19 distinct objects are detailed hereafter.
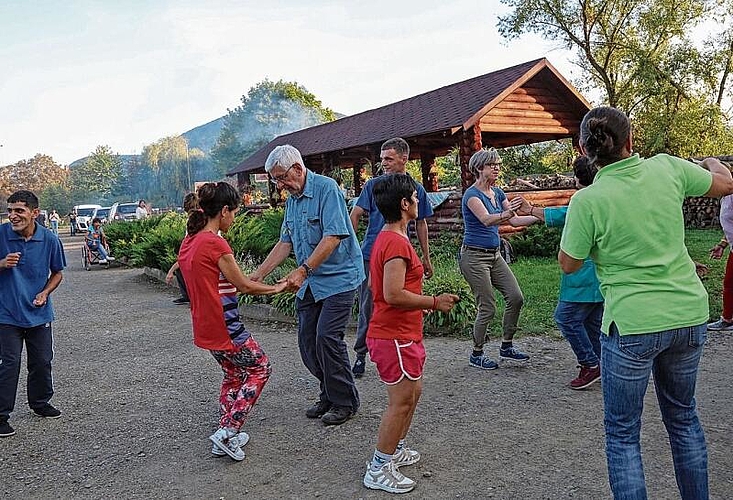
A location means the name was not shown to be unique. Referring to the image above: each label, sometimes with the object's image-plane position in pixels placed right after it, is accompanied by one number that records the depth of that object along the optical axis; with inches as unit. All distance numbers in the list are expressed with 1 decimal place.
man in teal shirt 192.1
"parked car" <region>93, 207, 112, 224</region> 1366.6
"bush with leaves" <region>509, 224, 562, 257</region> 513.0
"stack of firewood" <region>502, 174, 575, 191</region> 636.1
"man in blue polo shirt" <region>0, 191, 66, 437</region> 189.0
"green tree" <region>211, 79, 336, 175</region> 3184.1
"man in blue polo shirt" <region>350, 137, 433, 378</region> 211.6
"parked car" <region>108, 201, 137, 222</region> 1190.1
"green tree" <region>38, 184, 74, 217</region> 3216.0
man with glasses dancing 173.0
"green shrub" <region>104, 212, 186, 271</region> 506.3
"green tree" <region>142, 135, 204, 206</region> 3628.2
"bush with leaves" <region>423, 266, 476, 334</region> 279.6
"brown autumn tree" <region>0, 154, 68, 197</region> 3518.7
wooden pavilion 595.5
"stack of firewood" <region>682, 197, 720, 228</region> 657.0
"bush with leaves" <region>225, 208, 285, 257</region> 478.9
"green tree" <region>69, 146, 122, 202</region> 4005.9
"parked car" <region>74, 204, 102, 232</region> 1581.0
